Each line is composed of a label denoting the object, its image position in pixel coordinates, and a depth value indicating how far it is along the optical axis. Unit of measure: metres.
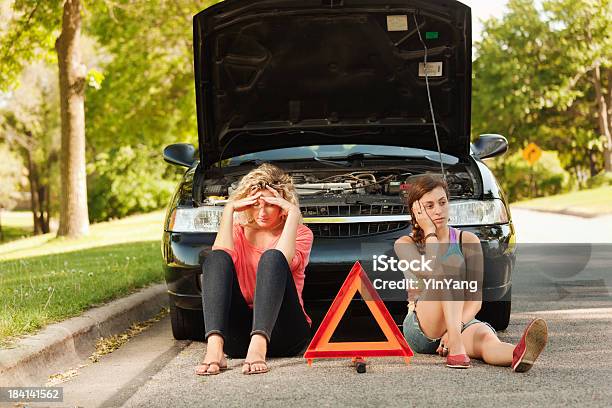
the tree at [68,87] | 18.48
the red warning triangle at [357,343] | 5.36
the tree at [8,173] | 43.62
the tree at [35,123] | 41.41
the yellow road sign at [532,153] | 39.69
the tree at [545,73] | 43.16
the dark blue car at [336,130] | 6.11
